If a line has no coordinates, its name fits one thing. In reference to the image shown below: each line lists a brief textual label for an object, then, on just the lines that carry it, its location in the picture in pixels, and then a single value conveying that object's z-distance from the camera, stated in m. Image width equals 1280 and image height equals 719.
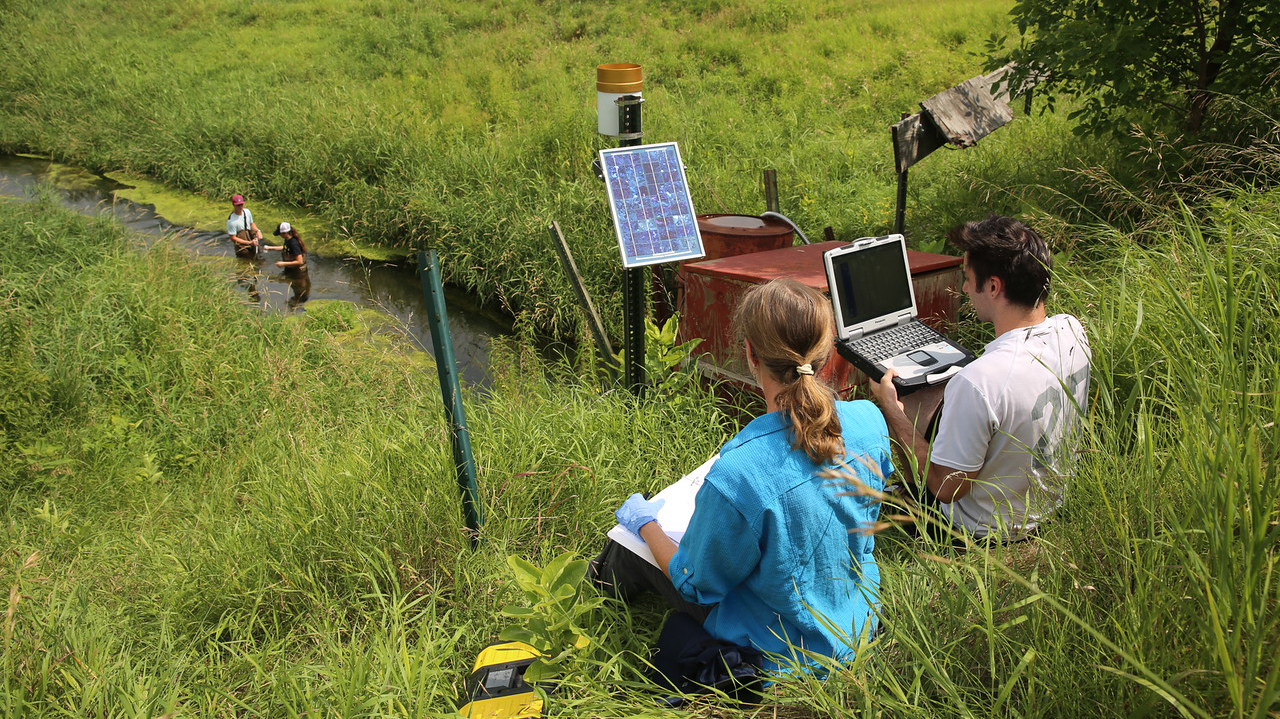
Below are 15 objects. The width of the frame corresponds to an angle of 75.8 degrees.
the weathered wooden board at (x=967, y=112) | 4.16
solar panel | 3.59
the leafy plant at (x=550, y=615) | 1.95
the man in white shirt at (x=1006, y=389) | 2.25
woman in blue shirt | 1.77
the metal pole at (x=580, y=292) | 4.68
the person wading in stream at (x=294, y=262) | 9.37
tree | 4.62
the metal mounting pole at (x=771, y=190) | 6.11
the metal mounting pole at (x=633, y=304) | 3.75
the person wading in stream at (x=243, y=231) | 9.79
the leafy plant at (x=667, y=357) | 3.67
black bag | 1.83
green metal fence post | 2.55
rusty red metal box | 3.61
